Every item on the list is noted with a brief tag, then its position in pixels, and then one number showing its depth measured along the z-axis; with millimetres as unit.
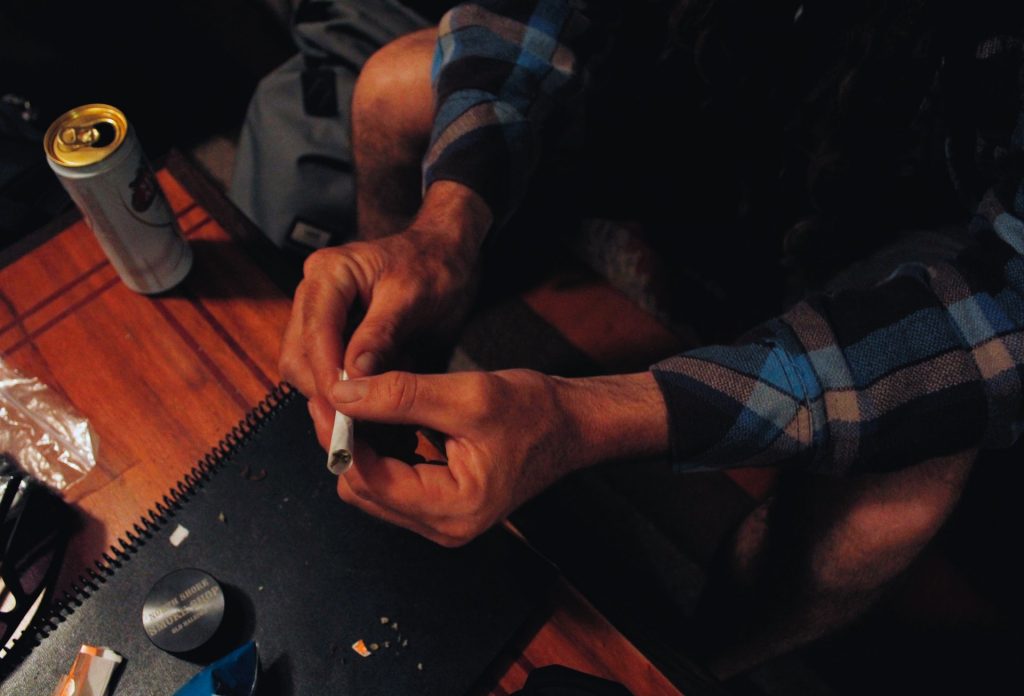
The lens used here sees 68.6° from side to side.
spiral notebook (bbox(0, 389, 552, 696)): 631
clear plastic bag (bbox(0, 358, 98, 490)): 723
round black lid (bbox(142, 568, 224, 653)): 620
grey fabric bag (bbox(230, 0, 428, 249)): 1356
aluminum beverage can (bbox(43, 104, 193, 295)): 685
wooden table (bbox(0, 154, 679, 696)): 675
